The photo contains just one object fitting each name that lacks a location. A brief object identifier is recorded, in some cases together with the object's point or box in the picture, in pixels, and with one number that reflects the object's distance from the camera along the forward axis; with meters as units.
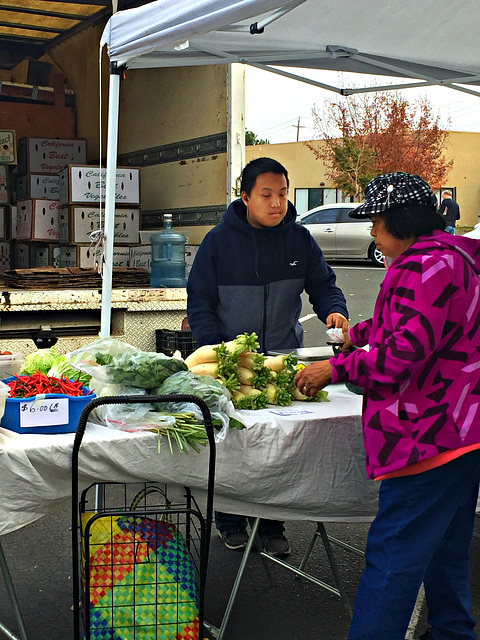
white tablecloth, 2.64
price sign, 2.73
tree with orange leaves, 34.59
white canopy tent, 3.62
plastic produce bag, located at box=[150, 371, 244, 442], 2.87
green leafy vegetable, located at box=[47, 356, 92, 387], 3.14
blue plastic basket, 2.75
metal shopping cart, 2.70
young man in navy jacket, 3.99
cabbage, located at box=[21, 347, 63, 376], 3.30
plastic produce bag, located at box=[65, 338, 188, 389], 3.03
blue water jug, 6.83
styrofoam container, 3.19
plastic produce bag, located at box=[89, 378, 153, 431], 2.87
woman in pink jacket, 2.49
